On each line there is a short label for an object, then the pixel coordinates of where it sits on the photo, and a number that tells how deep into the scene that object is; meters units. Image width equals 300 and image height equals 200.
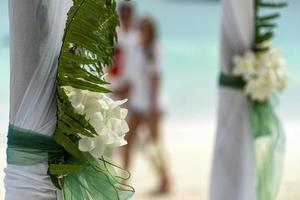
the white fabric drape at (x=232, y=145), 6.88
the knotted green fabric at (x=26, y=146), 4.24
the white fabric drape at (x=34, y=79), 4.21
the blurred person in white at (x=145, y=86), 11.33
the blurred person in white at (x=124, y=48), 11.35
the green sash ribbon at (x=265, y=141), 6.91
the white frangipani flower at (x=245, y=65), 6.76
